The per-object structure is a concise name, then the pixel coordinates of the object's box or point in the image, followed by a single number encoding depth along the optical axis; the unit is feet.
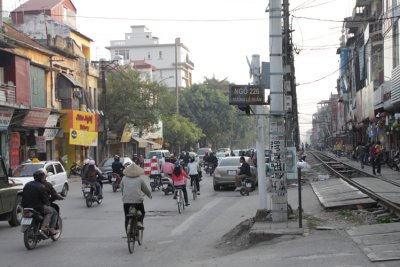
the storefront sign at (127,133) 173.56
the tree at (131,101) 161.58
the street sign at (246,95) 39.60
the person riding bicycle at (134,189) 36.42
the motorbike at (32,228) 35.91
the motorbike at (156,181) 82.28
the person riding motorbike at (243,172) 74.33
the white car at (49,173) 70.23
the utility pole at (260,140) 42.50
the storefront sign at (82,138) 137.90
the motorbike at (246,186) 73.67
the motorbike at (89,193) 63.00
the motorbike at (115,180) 83.05
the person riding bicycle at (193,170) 69.36
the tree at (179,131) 240.73
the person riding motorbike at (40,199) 36.73
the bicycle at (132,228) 34.52
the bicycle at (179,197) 55.62
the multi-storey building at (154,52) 366.63
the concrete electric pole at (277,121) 39.93
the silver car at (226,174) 82.58
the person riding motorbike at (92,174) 63.62
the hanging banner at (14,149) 109.81
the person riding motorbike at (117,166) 82.02
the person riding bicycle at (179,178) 56.54
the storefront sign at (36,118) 113.69
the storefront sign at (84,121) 138.92
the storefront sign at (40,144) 121.49
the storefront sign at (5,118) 101.45
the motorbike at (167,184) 74.13
